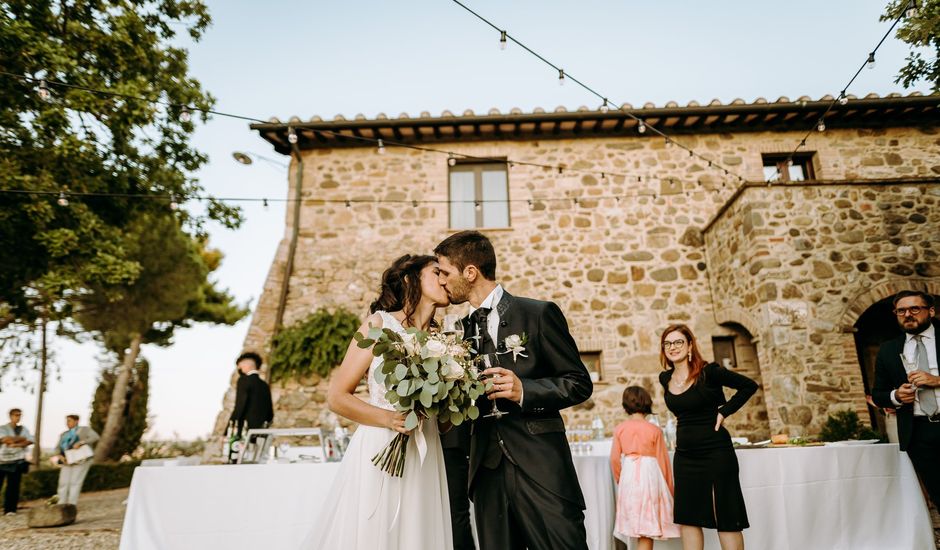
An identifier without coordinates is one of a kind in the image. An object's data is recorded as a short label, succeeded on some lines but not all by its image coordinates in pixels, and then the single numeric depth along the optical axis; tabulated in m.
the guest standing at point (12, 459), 8.48
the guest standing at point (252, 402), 5.56
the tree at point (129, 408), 15.10
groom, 1.93
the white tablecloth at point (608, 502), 3.48
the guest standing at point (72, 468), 7.80
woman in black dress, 3.16
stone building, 8.12
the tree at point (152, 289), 12.16
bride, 2.12
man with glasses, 3.31
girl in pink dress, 3.37
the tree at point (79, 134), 6.88
